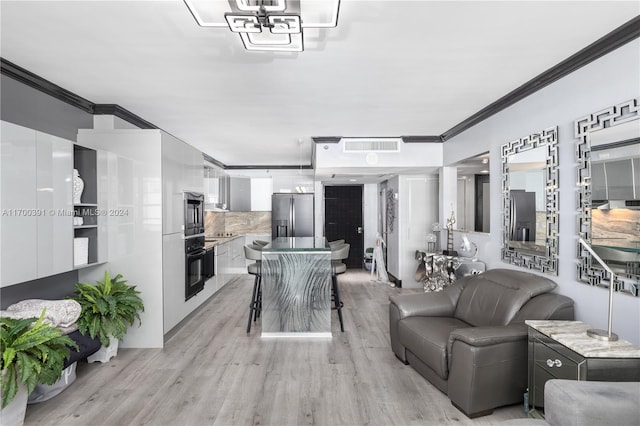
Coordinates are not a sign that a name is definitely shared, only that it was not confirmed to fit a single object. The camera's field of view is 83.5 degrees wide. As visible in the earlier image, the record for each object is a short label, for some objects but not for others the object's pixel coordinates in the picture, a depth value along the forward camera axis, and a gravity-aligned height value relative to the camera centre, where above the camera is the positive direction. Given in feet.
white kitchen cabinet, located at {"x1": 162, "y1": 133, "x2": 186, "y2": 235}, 12.66 +1.11
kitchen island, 13.38 -3.11
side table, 6.15 -2.64
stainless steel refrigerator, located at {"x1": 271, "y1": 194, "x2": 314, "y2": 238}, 26.73 +0.05
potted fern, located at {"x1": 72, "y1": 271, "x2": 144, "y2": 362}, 10.23 -2.83
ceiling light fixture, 6.17 +3.50
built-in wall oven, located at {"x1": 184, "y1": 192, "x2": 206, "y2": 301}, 14.70 -1.28
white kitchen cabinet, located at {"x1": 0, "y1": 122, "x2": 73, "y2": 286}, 7.97 +0.26
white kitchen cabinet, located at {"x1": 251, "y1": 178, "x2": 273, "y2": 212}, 27.32 +1.52
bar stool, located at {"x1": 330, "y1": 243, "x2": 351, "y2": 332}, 14.26 -2.24
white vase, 10.53 +0.86
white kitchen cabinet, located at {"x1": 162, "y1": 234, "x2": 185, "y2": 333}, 12.64 -2.38
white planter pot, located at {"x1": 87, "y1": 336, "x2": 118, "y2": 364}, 11.02 -4.31
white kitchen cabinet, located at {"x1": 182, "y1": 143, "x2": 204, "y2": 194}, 14.60 +1.98
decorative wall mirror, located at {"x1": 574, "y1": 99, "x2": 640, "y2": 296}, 7.39 +0.41
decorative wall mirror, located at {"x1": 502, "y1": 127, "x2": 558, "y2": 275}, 9.90 +0.35
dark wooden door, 29.43 -0.14
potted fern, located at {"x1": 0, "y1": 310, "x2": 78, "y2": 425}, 7.11 -2.99
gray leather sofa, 7.78 -3.08
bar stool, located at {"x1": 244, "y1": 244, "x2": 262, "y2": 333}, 13.88 -2.68
